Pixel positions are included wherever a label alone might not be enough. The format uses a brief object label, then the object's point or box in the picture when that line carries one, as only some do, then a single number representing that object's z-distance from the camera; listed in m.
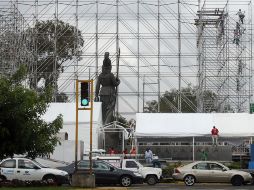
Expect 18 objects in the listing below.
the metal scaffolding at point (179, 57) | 50.72
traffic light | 22.99
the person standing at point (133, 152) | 38.28
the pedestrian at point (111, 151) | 38.96
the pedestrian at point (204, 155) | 37.71
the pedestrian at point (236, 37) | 50.22
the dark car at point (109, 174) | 28.64
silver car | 30.27
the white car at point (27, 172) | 27.72
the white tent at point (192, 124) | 39.25
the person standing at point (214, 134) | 37.69
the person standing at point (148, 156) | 36.09
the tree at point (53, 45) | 54.19
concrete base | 24.36
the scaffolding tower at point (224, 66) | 50.62
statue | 45.25
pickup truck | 30.52
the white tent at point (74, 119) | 40.53
